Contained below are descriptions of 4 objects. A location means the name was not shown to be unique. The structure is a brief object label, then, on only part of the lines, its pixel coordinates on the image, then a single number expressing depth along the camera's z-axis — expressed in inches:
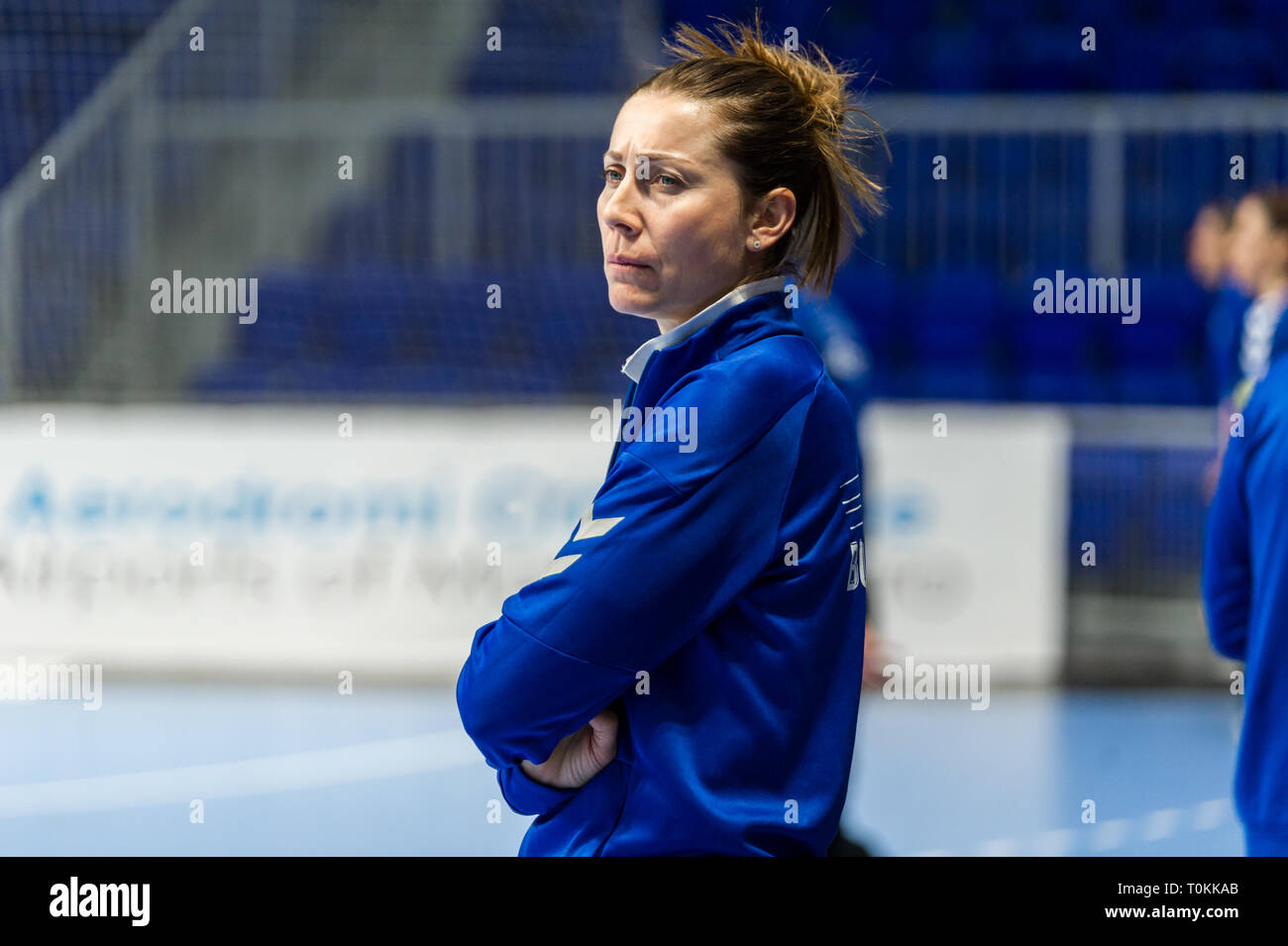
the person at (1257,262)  436.1
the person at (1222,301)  561.2
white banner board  568.7
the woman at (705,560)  114.1
